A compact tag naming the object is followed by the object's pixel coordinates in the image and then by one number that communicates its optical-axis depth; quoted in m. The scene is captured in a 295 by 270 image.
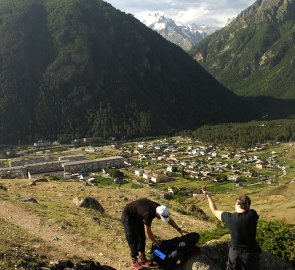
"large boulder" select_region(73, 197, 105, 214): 20.05
